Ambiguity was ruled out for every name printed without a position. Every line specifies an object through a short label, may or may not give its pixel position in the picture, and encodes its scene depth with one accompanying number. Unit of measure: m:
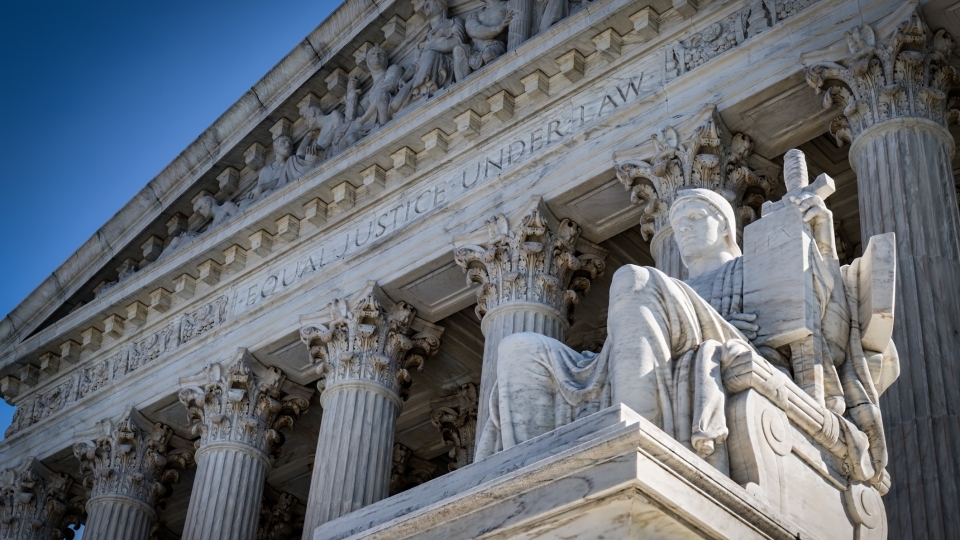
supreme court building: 7.71
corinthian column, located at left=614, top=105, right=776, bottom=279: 15.90
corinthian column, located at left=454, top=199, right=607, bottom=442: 17.16
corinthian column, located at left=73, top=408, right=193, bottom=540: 22.00
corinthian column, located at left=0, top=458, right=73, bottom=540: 24.16
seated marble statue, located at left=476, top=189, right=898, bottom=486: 7.67
